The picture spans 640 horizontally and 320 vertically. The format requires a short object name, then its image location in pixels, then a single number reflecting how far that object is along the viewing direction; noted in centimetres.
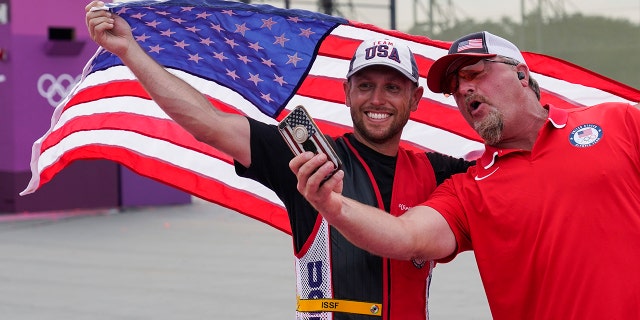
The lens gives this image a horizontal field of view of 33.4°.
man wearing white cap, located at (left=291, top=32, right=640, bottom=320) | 351
